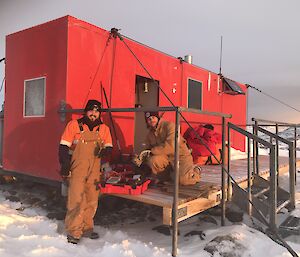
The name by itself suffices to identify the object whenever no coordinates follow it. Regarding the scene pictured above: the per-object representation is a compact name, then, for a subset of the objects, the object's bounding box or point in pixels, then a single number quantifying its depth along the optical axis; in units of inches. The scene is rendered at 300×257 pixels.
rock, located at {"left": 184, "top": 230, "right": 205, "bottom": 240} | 176.4
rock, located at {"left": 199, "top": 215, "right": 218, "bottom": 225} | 210.4
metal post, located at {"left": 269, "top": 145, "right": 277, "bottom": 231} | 179.5
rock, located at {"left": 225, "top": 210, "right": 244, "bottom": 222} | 211.7
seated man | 191.0
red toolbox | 174.6
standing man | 166.4
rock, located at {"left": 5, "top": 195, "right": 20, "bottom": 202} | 231.3
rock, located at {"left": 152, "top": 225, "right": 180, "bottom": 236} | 191.5
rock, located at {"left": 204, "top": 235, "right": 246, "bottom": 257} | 149.2
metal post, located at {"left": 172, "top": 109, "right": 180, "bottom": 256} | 151.8
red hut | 209.9
